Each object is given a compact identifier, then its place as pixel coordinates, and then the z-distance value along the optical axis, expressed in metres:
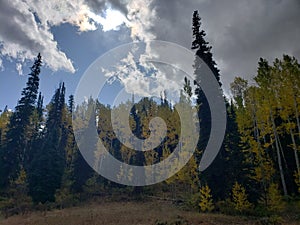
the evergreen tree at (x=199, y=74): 20.38
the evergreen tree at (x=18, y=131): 28.73
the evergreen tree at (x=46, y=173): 26.16
